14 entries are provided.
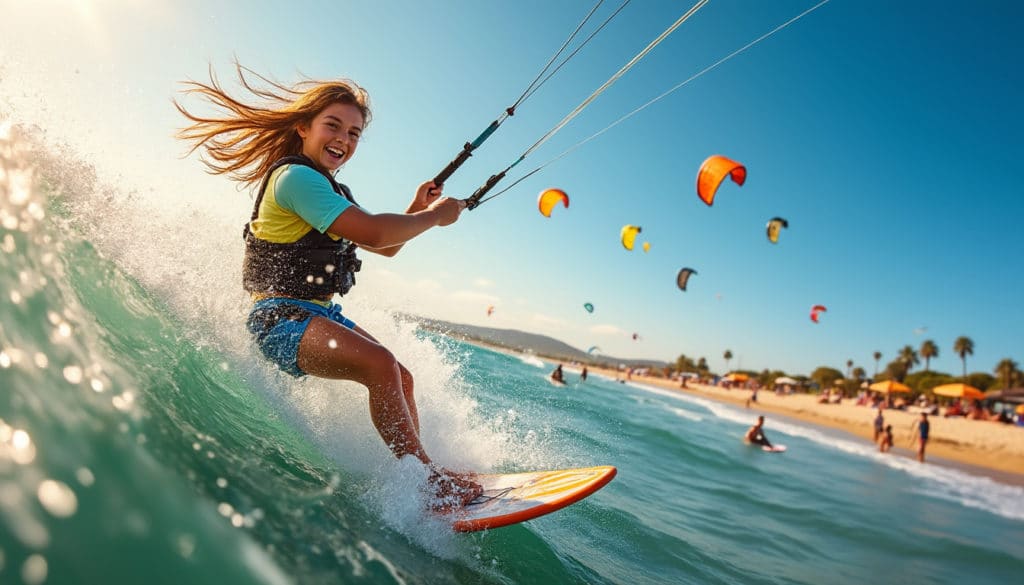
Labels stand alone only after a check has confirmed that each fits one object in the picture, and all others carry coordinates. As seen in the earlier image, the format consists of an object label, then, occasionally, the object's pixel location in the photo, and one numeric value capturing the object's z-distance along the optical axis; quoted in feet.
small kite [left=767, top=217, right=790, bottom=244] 50.08
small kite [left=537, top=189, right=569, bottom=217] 43.37
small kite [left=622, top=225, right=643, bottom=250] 53.31
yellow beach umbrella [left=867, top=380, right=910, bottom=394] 122.98
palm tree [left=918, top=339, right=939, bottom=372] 255.29
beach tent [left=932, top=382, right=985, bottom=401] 109.40
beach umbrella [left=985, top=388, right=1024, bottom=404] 114.86
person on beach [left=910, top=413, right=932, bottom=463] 61.41
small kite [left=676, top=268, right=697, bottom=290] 78.72
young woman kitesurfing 7.23
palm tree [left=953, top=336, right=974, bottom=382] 245.45
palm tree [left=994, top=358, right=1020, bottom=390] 188.65
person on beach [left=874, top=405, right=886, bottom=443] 76.59
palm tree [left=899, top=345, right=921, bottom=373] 254.68
